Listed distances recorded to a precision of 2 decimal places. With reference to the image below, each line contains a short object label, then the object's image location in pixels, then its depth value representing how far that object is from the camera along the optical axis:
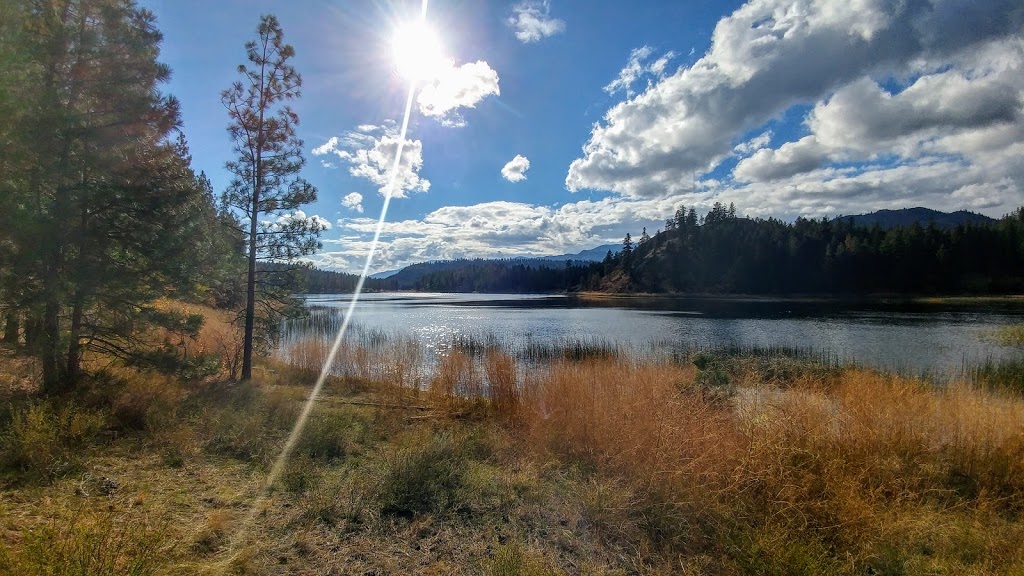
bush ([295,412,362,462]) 6.83
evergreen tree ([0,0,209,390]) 6.78
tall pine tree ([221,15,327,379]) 11.53
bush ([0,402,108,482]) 4.80
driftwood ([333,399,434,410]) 10.91
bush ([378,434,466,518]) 5.18
